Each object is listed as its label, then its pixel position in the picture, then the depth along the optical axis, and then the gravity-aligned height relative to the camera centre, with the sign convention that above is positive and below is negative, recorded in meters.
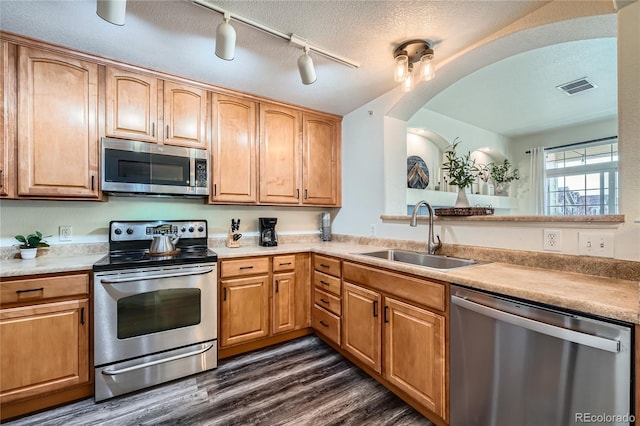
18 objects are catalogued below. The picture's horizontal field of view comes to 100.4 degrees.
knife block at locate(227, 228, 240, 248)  2.66 -0.30
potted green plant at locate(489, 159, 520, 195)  4.52 +0.63
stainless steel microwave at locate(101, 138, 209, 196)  2.02 +0.35
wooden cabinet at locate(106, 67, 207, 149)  2.05 +0.84
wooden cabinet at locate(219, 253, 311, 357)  2.21 -0.78
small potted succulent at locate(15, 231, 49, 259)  1.87 -0.24
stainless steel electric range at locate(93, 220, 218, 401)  1.74 -0.72
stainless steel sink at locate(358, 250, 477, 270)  1.90 -0.37
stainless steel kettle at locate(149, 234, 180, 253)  2.13 -0.27
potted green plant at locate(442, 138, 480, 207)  2.14 +0.28
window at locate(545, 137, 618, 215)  4.16 +0.56
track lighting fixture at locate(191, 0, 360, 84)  1.46 +1.10
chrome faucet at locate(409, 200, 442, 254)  2.04 -0.24
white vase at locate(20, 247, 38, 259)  1.87 -0.29
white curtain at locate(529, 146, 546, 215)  4.79 +0.55
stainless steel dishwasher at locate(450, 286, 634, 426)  0.91 -0.62
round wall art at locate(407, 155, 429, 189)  3.59 +0.53
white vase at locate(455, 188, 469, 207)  2.12 +0.10
